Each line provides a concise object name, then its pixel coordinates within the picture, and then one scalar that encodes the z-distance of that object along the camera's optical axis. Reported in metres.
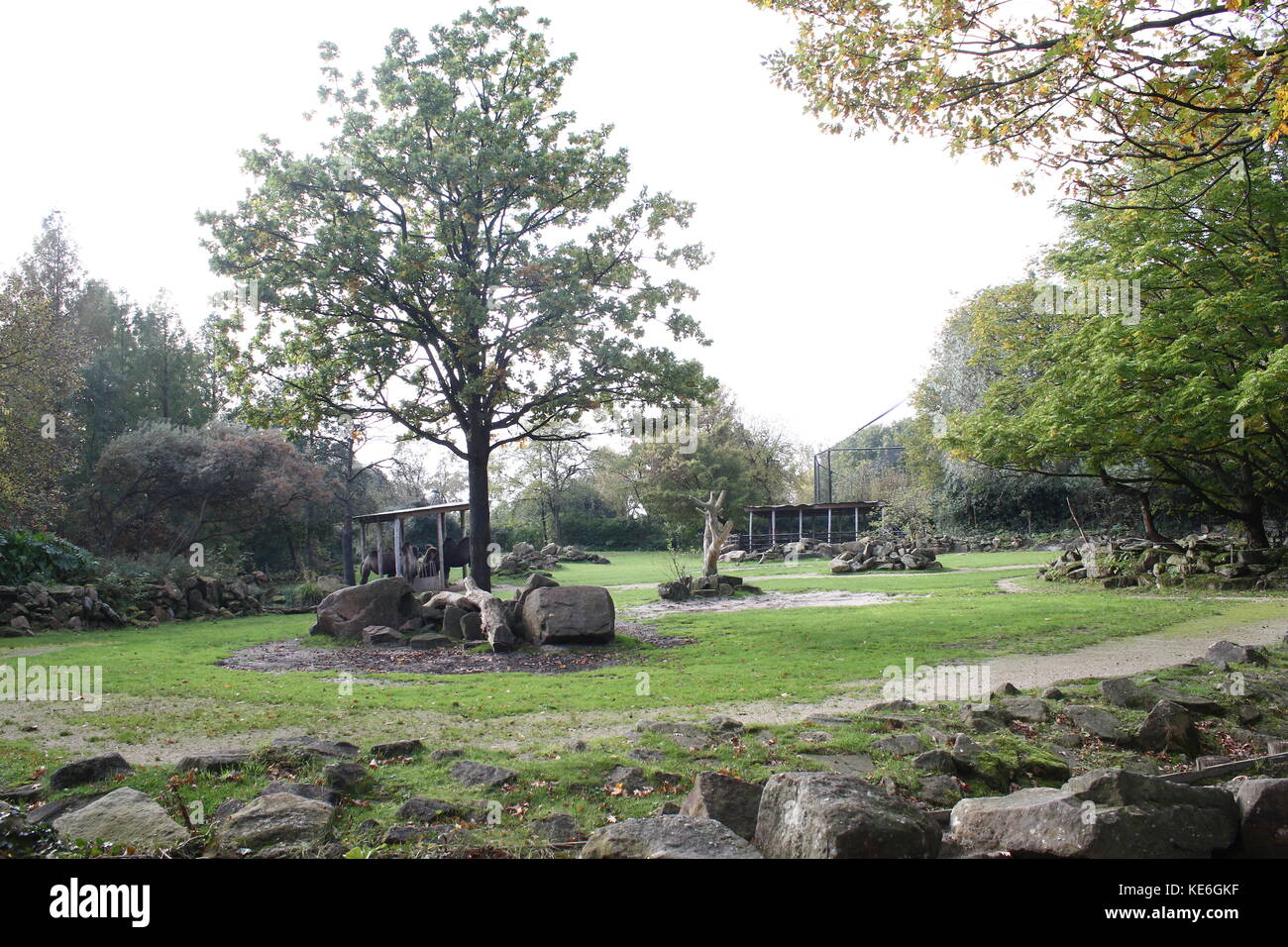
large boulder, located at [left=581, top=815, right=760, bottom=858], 3.52
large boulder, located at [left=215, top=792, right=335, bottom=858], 3.97
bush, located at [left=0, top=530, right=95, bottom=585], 17.28
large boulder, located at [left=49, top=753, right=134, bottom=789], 5.06
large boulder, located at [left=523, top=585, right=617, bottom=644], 12.91
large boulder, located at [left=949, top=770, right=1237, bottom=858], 3.71
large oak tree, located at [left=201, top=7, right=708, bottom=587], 15.11
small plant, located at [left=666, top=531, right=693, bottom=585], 21.48
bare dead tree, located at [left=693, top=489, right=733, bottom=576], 23.06
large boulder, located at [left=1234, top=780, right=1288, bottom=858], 3.96
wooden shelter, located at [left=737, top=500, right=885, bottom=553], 46.53
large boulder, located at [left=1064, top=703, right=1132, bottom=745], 6.33
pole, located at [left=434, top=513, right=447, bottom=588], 19.16
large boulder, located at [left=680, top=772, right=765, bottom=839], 4.15
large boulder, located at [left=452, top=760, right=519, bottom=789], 5.17
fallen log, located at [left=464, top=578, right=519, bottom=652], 12.79
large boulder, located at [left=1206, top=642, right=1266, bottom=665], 8.90
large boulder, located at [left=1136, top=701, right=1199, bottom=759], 6.22
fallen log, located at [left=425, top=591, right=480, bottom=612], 14.64
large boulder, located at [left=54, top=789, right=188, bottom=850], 4.07
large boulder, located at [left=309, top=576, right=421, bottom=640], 14.76
